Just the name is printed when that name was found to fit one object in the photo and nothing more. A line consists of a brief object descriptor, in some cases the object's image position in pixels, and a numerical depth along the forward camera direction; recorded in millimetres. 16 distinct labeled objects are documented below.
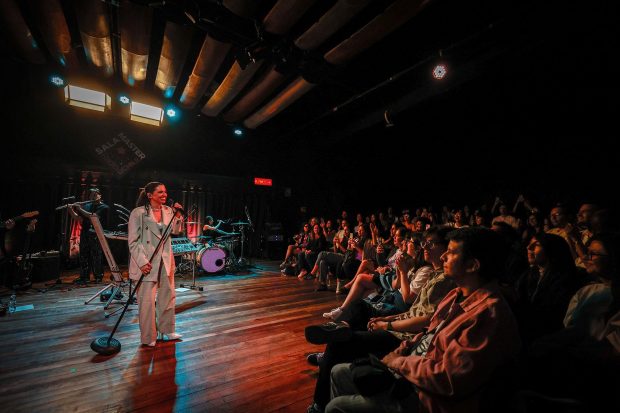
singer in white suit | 2855
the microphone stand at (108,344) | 2617
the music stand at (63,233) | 6775
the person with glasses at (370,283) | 3553
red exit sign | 10030
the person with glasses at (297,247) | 7502
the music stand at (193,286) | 5219
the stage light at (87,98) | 6539
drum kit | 6449
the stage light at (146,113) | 7223
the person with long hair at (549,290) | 1696
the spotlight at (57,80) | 6371
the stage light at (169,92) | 6681
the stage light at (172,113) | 7702
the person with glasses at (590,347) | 1207
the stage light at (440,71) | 4864
